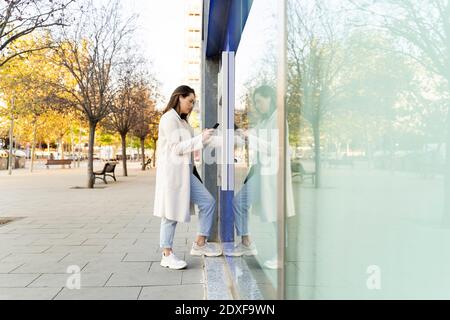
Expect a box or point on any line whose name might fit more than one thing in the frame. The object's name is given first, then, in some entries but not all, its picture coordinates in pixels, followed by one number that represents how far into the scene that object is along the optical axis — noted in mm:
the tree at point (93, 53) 14750
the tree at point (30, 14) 7602
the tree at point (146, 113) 24062
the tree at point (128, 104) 20234
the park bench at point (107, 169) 17647
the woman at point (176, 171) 4230
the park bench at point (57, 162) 31141
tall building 38125
